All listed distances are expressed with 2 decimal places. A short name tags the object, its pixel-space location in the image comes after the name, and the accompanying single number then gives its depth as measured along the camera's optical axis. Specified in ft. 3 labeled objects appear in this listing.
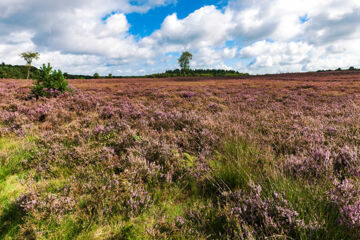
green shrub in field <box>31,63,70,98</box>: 32.74
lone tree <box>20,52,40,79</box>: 192.59
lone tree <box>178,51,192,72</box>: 336.08
